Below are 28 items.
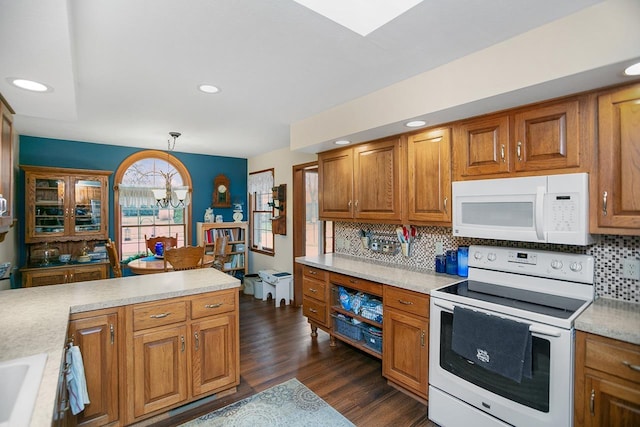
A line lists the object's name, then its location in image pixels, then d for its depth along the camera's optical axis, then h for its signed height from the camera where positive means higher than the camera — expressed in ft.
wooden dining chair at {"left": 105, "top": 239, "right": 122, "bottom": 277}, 12.24 -1.88
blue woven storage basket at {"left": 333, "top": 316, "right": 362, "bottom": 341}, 9.80 -3.90
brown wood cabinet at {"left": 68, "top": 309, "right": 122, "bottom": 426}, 6.16 -3.05
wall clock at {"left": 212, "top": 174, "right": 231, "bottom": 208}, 18.86 +1.15
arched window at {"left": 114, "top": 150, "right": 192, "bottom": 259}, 16.15 +0.46
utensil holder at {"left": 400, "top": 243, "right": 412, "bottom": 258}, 9.94 -1.29
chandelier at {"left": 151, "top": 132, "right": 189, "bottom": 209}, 14.10 +0.91
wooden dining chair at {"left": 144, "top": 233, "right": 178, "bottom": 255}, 15.76 -1.57
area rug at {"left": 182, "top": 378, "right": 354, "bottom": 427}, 7.08 -4.87
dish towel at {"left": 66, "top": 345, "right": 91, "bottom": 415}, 5.25 -2.91
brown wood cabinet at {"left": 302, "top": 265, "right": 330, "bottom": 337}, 10.67 -3.15
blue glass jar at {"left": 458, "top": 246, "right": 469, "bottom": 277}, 8.34 -1.45
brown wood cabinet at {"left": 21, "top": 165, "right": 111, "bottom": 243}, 13.21 +0.38
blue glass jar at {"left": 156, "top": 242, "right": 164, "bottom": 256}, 14.30 -1.77
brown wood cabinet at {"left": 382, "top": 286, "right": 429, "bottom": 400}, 7.52 -3.38
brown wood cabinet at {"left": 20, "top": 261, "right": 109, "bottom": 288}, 12.69 -2.66
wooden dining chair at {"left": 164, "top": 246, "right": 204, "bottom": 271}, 11.01 -1.66
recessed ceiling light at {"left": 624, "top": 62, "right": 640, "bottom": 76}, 4.92 +2.23
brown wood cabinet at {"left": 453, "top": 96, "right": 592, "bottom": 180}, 5.98 +1.44
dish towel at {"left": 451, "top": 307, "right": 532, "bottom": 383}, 5.57 -2.59
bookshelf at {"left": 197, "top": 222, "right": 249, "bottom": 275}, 17.79 -1.73
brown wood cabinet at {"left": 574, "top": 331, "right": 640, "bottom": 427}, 4.70 -2.79
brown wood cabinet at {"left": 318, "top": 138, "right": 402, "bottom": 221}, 9.47 +0.94
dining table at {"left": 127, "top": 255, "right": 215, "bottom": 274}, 12.01 -2.18
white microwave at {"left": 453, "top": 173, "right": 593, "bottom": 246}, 5.93 -0.02
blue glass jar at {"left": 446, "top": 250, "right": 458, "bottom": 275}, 8.59 -1.50
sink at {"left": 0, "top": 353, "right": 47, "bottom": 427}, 3.63 -2.00
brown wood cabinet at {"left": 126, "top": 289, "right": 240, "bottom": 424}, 6.74 -3.29
